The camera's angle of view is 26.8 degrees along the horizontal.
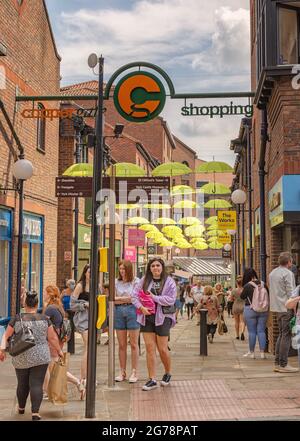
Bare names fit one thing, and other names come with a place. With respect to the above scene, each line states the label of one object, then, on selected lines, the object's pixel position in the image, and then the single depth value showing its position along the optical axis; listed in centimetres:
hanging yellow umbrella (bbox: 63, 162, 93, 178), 2039
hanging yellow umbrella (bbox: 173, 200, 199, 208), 3491
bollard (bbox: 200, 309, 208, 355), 1294
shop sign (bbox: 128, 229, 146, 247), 2770
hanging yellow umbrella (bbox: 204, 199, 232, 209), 3443
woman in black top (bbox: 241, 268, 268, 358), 1241
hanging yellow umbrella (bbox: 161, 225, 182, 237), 3972
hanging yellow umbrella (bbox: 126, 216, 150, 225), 3049
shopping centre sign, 1141
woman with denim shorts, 984
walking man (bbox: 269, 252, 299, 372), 1028
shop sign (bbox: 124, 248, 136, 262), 3094
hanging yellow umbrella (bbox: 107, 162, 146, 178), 2298
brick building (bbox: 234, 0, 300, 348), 1183
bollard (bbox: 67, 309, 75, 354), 1349
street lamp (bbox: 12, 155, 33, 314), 1452
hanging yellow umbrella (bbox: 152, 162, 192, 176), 2536
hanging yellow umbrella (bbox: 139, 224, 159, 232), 3606
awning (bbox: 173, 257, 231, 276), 4681
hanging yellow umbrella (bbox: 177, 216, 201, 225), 3878
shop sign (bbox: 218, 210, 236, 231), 2903
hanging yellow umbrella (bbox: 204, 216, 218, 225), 4081
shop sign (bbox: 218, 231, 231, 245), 3209
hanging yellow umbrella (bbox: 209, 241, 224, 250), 4762
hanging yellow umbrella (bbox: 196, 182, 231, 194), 2954
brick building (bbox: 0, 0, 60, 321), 1550
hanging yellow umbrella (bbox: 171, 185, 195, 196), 3355
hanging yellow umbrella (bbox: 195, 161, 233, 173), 2614
